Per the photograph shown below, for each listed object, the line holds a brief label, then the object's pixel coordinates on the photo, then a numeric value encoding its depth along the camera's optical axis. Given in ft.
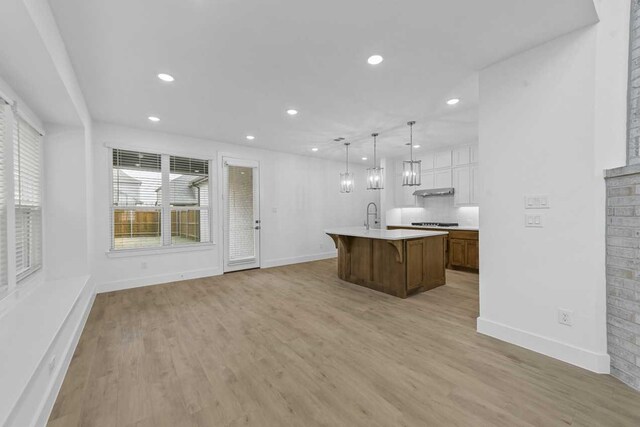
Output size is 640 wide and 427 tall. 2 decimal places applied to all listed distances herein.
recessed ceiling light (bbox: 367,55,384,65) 8.15
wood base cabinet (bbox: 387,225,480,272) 17.49
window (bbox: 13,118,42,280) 8.09
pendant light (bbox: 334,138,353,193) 17.12
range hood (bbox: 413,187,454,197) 19.81
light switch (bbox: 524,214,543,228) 7.60
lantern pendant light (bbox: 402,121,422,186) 13.85
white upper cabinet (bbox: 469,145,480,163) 18.43
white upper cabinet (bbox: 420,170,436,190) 21.09
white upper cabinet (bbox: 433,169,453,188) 20.08
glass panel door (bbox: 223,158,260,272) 17.90
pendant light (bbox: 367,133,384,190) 15.60
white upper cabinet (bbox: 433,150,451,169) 20.10
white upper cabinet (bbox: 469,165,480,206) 18.54
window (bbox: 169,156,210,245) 16.05
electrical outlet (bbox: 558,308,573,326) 7.08
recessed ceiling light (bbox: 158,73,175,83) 9.06
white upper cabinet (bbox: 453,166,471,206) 18.98
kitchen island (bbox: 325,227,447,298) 12.68
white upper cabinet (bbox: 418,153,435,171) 21.22
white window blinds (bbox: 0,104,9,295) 6.97
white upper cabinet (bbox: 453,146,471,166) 18.90
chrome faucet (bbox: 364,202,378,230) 24.99
